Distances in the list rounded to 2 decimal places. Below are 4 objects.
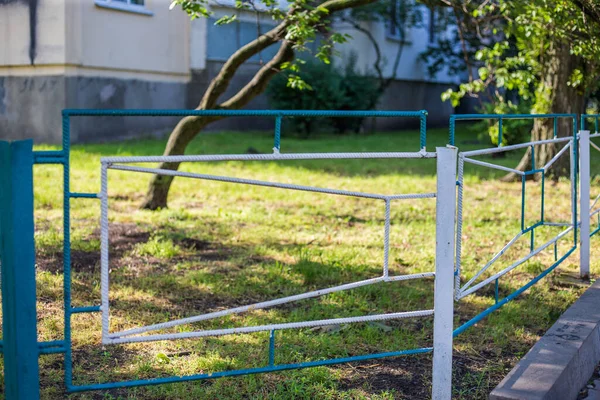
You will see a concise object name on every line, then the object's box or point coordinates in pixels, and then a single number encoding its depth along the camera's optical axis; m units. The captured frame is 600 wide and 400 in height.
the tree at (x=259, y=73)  6.01
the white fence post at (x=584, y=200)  5.02
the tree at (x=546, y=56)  6.04
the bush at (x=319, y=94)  15.77
